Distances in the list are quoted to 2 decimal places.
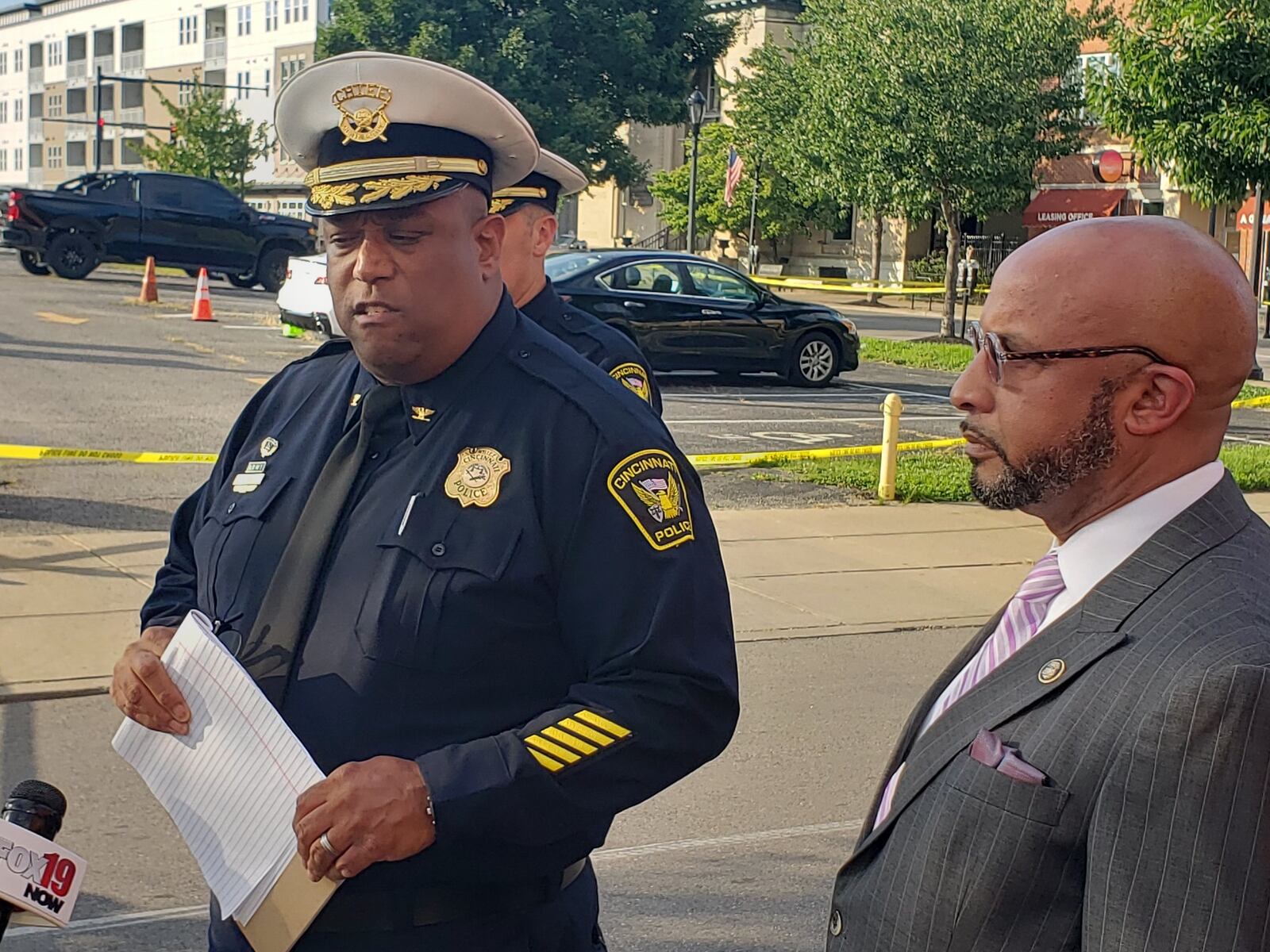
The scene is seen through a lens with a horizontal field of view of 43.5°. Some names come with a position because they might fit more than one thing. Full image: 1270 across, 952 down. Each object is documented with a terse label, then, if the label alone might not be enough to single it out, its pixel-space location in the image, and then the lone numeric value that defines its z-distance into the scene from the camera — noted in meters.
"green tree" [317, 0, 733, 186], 44.69
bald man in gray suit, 1.53
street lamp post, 29.89
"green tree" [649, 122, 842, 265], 46.81
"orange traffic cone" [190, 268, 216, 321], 21.83
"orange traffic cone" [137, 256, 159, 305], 23.88
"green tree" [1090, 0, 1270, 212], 16.05
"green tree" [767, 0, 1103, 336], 25.97
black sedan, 17.31
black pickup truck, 26.09
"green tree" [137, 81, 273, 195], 51.19
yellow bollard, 11.00
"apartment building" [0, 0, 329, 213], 74.19
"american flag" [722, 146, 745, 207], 32.44
